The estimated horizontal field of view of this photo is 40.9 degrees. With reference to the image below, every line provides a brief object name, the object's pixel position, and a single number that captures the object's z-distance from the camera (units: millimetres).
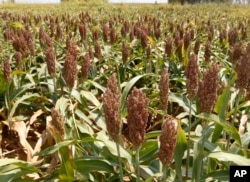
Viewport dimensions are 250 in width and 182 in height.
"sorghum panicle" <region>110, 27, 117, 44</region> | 3762
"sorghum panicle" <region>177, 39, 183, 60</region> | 3124
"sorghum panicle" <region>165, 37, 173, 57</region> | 2842
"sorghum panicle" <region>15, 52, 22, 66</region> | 2680
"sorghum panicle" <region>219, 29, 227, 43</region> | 4312
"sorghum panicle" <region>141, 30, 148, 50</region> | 3294
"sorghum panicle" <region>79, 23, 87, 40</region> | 3703
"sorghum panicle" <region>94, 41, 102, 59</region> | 3041
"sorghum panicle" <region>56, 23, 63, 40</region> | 4151
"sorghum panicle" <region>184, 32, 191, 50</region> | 3248
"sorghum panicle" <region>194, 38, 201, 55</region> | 3004
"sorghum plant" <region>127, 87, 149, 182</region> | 1094
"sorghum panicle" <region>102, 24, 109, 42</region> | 3678
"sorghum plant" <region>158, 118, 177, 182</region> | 1069
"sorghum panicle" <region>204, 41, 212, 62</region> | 2771
